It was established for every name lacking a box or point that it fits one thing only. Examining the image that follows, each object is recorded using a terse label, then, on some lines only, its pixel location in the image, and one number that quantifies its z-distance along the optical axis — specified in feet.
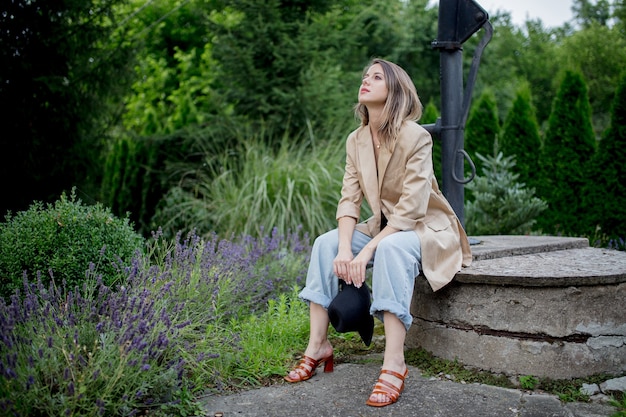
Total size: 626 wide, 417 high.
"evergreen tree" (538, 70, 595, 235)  21.21
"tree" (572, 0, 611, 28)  69.62
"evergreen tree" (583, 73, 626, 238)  19.77
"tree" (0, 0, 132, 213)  19.27
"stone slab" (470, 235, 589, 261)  10.57
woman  8.38
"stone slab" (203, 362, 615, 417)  7.66
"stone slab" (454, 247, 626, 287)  8.50
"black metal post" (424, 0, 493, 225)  10.69
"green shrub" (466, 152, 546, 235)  16.80
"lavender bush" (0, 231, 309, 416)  6.72
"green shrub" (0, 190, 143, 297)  9.97
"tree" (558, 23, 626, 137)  50.55
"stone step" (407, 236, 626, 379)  8.57
